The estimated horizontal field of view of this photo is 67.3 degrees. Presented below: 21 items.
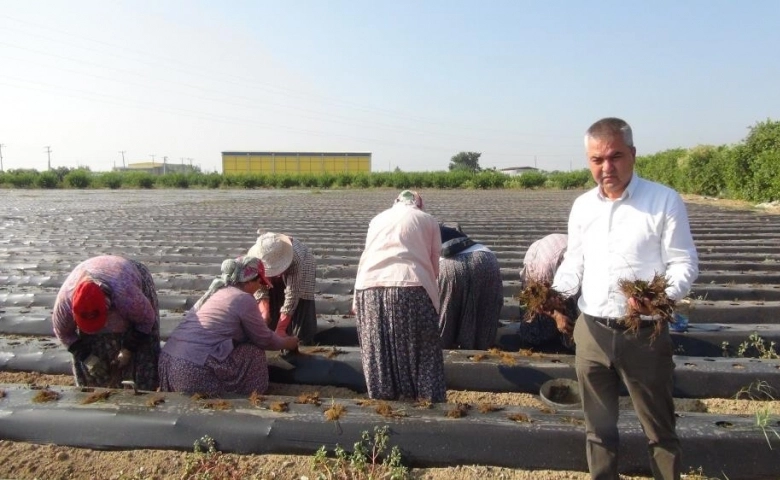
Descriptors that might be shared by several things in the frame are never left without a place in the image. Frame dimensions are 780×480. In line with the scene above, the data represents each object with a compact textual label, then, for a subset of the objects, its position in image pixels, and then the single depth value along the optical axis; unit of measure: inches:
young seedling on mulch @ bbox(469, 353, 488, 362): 130.0
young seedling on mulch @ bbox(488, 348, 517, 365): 127.3
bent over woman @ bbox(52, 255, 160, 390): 110.4
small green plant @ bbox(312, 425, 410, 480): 89.0
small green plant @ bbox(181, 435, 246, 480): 90.7
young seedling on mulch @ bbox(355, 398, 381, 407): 103.3
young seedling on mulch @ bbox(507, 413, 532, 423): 95.4
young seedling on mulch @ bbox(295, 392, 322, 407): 105.2
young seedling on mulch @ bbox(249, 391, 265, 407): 105.0
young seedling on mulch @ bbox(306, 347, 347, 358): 137.6
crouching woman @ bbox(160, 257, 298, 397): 113.3
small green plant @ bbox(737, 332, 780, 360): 138.3
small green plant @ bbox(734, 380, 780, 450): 115.6
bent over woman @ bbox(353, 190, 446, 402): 106.0
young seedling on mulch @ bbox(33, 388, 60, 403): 107.6
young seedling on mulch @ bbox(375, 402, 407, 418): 98.2
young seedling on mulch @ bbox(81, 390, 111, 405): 106.4
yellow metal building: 1979.6
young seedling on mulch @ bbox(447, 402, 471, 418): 97.3
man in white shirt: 74.9
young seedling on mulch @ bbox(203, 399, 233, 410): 103.4
